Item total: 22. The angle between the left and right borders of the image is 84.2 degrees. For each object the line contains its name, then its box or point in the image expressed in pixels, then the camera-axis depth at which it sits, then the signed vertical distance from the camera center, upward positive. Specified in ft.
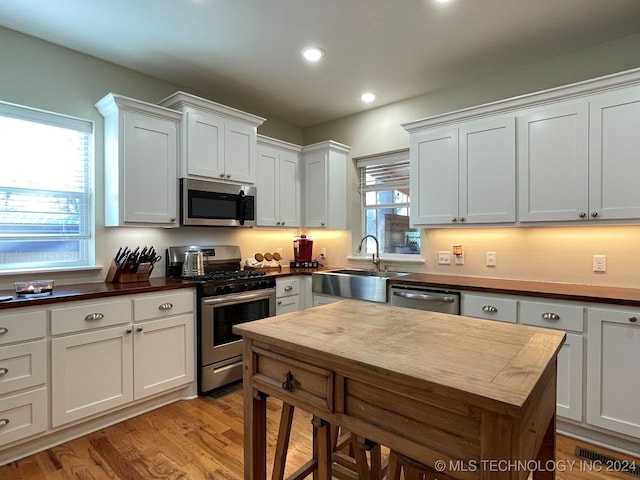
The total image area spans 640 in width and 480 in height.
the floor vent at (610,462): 6.52 -4.28
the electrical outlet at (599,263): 8.65 -0.62
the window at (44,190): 8.30 +1.15
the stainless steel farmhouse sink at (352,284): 10.39 -1.48
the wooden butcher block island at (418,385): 2.91 -1.43
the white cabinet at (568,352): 7.36 -2.40
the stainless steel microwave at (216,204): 10.15 +1.02
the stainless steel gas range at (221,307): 9.45 -2.04
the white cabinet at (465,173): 9.21 +1.80
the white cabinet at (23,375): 6.56 -2.65
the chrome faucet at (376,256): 12.67 -0.70
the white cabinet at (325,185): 13.33 +2.02
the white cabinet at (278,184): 12.61 +1.98
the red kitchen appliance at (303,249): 13.89 -0.47
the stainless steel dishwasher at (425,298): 8.97 -1.62
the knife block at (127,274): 9.27 -1.01
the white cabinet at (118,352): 7.25 -2.63
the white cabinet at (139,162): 9.00 +1.98
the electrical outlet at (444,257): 11.28 -0.63
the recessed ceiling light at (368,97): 11.88 +4.81
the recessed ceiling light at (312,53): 9.05 +4.81
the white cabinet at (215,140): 10.03 +2.93
